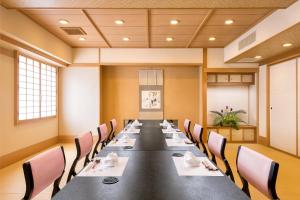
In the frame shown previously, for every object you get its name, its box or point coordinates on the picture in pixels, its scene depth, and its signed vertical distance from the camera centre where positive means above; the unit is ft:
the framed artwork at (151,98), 21.39 +0.34
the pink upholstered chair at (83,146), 6.91 -1.65
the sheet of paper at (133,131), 10.74 -1.51
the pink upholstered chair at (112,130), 13.49 -1.86
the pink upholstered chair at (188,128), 13.13 -1.69
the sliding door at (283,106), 15.53 -0.36
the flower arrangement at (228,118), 19.92 -1.53
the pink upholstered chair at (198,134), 10.33 -1.63
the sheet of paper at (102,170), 4.71 -1.57
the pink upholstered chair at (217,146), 6.95 -1.63
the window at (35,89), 14.39 +0.93
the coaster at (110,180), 4.24 -1.58
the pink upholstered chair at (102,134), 10.56 -1.66
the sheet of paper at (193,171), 4.72 -1.58
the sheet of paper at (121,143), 7.74 -1.55
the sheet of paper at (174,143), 7.84 -1.57
